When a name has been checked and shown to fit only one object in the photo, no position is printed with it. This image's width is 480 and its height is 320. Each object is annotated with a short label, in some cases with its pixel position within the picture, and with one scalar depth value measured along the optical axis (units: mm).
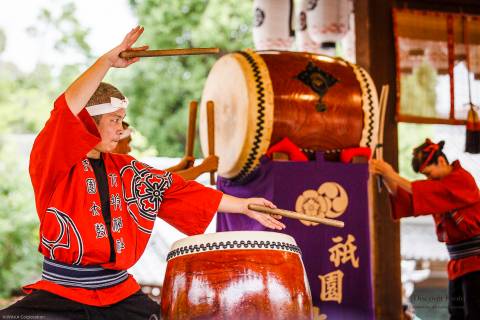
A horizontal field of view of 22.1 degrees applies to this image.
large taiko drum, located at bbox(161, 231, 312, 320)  3741
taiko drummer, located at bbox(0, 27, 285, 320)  3865
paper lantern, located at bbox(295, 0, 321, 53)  9561
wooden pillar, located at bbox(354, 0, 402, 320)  7495
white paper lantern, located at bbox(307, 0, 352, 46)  8881
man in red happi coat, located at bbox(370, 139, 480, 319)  6610
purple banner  6254
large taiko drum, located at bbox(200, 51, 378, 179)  6254
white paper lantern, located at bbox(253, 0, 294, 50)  9204
